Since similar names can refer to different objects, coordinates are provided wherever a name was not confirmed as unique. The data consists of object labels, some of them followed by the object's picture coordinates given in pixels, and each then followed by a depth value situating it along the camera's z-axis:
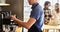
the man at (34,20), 1.74
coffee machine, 1.76
